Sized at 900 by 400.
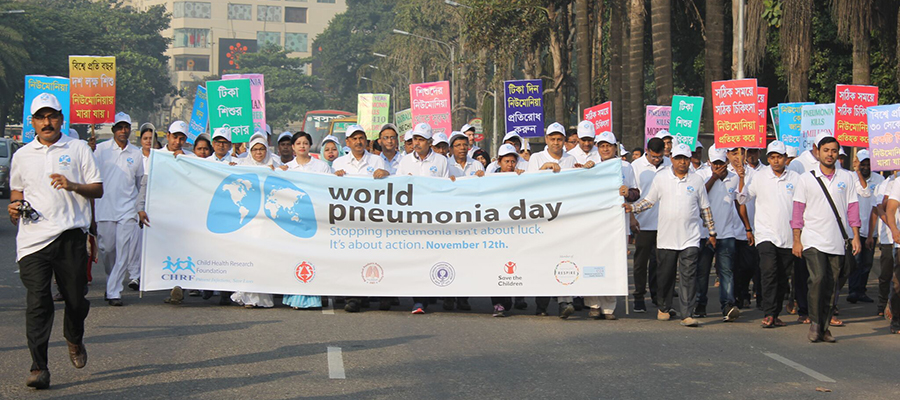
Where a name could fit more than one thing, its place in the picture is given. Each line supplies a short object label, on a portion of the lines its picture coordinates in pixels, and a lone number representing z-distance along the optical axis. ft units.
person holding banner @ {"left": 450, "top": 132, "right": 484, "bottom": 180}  39.37
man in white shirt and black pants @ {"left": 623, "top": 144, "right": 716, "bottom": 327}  34.40
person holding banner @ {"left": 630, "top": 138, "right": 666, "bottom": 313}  37.45
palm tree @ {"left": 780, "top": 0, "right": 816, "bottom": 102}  69.15
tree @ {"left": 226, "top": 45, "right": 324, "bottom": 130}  385.70
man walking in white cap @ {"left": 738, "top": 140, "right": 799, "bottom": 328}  34.40
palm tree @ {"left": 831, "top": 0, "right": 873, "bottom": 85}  65.26
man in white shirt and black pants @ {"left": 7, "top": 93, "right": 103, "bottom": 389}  23.22
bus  138.21
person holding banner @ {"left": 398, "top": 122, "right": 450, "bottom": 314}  37.14
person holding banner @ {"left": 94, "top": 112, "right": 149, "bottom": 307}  36.81
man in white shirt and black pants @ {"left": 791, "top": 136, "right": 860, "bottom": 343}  31.63
